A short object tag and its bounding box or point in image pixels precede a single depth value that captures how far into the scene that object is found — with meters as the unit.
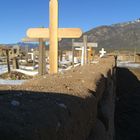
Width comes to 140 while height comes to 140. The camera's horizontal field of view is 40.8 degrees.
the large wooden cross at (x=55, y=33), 2.78
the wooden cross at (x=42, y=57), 3.53
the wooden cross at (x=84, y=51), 5.62
